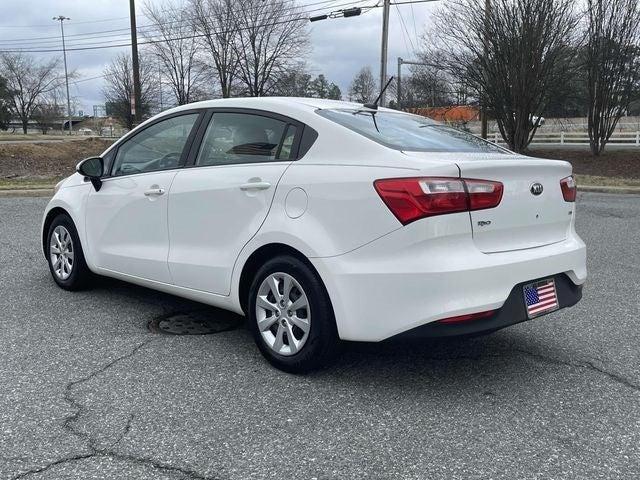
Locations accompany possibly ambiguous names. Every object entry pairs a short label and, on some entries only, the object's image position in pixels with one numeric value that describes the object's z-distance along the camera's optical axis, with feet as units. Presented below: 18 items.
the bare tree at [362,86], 189.83
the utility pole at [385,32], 73.26
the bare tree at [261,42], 133.28
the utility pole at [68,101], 243.60
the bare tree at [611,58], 68.92
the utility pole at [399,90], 92.00
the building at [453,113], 78.40
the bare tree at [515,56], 64.13
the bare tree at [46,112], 246.47
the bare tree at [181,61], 142.41
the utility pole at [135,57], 74.02
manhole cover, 14.43
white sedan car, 10.07
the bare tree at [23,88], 229.86
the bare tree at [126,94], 164.07
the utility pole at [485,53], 63.61
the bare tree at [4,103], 216.74
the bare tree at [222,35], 133.90
